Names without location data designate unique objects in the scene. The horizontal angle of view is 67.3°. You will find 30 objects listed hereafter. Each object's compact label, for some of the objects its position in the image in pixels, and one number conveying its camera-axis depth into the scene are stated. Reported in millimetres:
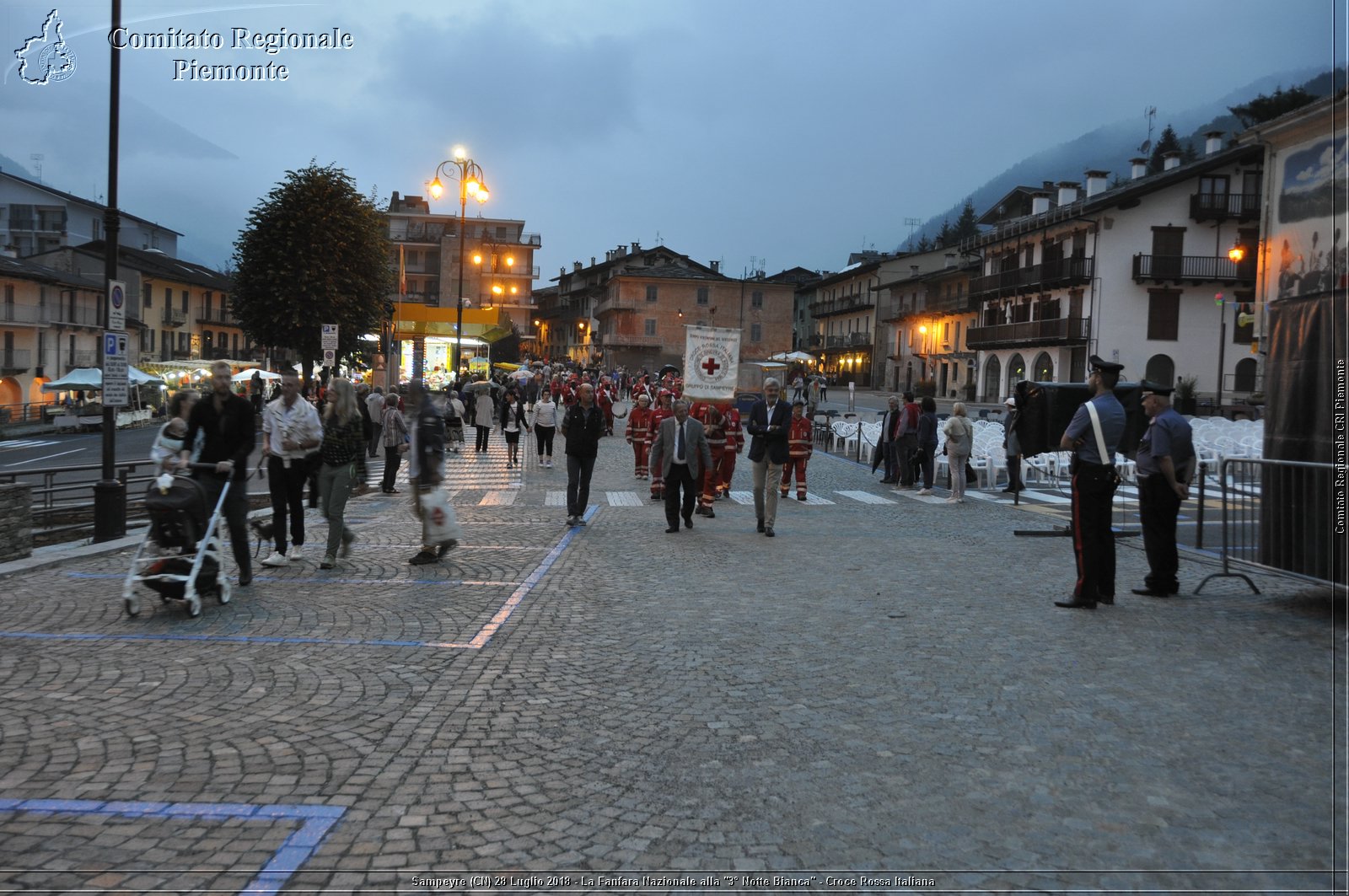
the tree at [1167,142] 91938
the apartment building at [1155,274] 46156
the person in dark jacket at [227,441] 8477
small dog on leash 10055
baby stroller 7676
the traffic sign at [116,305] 11430
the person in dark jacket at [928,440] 19897
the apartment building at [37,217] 65250
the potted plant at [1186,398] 36803
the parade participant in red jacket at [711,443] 15438
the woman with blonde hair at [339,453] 9938
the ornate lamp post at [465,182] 29828
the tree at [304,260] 33875
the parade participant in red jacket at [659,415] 16969
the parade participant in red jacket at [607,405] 29695
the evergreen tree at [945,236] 123125
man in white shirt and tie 13234
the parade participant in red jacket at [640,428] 21047
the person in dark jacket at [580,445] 13516
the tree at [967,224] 115062
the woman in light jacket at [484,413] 26781
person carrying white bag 10250
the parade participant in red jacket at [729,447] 17188
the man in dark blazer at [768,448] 13109
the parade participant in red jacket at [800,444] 17784
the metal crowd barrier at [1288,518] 7441
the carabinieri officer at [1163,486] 9008
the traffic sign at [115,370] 11445
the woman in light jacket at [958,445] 18094
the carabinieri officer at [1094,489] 8500
